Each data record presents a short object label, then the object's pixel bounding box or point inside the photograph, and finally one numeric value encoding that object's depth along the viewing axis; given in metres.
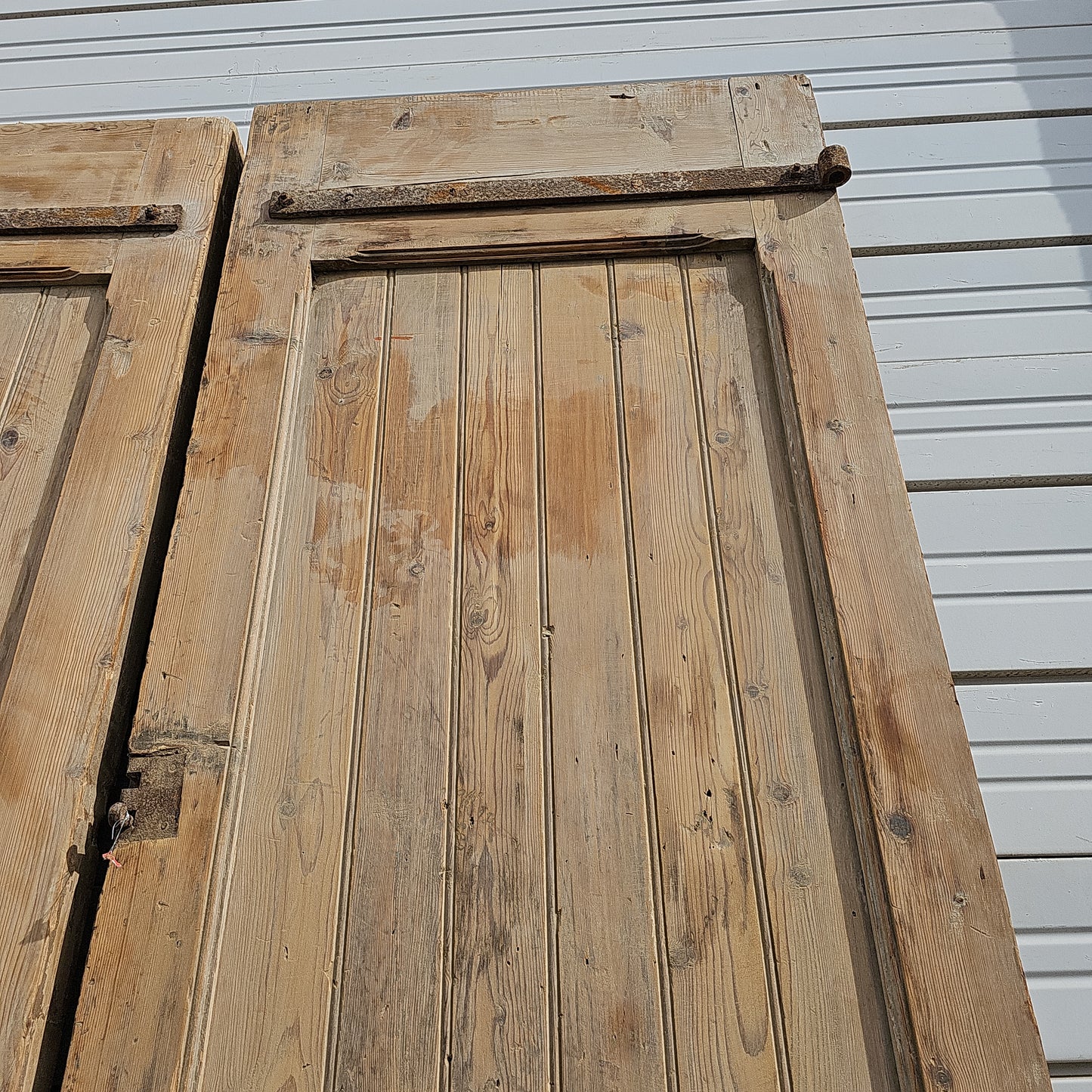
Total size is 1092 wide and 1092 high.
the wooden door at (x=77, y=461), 1.07
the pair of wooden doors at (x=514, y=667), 1.00
